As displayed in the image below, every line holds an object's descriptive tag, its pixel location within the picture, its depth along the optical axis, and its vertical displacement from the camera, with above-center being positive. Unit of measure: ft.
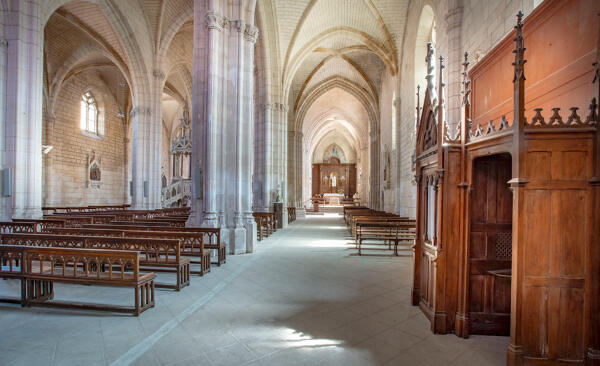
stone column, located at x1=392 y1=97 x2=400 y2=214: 53.72 +4.97
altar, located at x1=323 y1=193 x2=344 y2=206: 136.87 -7.21
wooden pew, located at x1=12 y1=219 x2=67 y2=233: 27.45 -3.88
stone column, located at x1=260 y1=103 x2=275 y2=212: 54.49 +2.96
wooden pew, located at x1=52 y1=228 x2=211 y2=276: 21.30 -3.84
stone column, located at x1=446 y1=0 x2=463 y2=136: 28.17 +11.23
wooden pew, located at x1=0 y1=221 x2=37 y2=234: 25.16 -3.79
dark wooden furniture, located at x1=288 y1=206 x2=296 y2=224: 67.37 -7.08
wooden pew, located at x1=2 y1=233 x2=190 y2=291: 17.60 -3.70
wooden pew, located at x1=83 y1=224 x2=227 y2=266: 24.57 -3.91
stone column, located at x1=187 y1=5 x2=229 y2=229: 30.01 +5.87
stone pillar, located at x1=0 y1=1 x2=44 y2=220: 30.55 +7.00
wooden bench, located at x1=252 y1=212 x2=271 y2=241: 39.34 -5.53
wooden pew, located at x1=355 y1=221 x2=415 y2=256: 30.12 -4.91
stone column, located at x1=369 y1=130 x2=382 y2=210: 80.84 +2.92
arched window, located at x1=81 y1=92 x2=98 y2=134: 73.10 +15.88
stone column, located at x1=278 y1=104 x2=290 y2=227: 59.93 +6.46
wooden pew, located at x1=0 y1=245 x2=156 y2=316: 13.70 -4.36
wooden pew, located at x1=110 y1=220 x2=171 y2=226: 28.44 -3.93
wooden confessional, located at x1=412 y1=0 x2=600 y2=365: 9.63 -0.83
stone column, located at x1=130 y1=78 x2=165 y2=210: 54.70 +6.04
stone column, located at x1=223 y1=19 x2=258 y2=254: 30.96 +3.33
